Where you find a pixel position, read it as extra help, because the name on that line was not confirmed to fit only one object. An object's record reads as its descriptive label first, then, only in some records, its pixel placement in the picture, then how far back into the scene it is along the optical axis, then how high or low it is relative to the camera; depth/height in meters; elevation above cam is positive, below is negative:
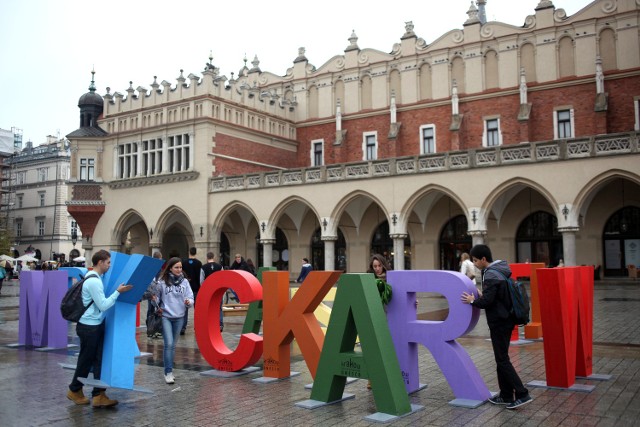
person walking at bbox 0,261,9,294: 21.44 +0.01
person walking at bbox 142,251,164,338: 11.51 -0.85
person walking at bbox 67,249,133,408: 6.39 -0.60
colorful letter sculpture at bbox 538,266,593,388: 6.82 -0.70
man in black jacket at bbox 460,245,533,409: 6.19 -0.62
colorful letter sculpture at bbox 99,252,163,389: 6.71 -0.59
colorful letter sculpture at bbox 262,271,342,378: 7.07 -0.64
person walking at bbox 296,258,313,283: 20.91 -0.02
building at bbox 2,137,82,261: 57.75 +6.95
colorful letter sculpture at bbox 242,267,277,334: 8.99 -0.75
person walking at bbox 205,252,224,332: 12.38 +0.01
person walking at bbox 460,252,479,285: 13.30 -0.01
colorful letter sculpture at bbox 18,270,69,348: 10.52 -0.70
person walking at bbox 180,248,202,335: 12.43 -0.06
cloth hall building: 24.03 +5.78
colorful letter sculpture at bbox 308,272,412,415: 6.00 -0.89
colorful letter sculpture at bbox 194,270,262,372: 8.02 -0.75
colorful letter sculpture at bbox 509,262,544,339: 10.83 -0.61
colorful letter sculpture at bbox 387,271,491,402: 6.39 -0.69
